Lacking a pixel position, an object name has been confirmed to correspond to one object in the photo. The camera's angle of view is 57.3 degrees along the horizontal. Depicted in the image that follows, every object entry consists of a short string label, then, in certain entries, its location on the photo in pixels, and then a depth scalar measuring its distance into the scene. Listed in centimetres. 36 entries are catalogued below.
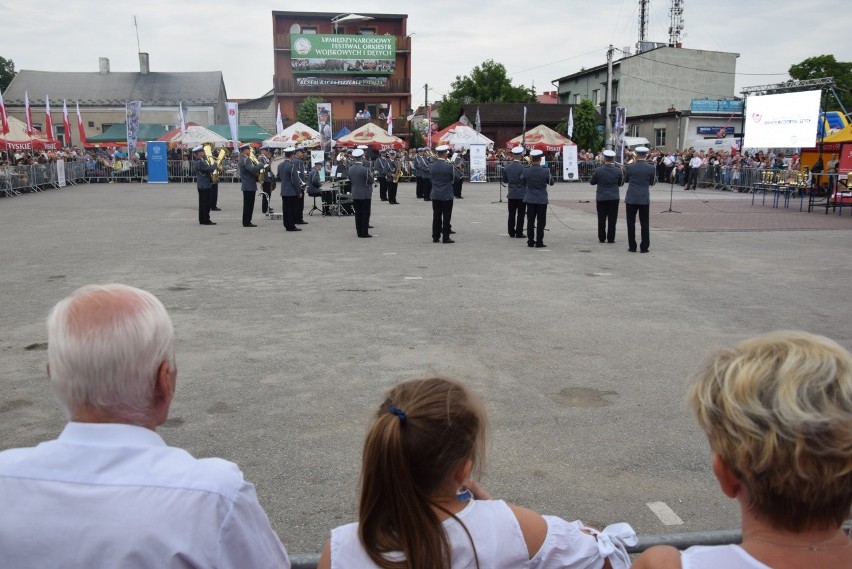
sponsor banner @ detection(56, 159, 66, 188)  3571
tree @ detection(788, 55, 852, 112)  7356
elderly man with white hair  171
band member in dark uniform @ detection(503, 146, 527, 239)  1628
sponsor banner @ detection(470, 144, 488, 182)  3909
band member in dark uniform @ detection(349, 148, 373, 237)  1636
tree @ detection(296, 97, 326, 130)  5919
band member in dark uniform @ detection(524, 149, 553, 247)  1482
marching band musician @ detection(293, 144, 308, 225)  1833
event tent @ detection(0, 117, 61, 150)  2899
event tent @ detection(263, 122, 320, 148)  3781
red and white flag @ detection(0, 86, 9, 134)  2861
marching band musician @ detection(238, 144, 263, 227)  1882
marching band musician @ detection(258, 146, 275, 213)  1996
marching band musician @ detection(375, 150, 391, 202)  2698
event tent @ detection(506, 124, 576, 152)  4094
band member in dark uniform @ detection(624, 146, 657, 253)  1445
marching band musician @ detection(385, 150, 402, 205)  2652
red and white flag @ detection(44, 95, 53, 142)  3951
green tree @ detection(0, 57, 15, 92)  8538
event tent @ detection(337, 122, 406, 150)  3828
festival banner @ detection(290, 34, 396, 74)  6397
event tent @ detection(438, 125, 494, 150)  3938
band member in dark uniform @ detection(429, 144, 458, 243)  1551
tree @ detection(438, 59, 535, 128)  7638
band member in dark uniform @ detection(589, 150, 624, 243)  1549
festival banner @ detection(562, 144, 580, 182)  3897
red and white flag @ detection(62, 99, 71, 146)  3906
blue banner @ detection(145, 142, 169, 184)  4047
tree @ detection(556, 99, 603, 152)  5100
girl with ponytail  196
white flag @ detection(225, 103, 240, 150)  3798
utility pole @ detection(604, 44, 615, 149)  4266
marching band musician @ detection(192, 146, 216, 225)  1889
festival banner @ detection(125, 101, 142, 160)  3844
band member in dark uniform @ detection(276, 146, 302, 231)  1780
